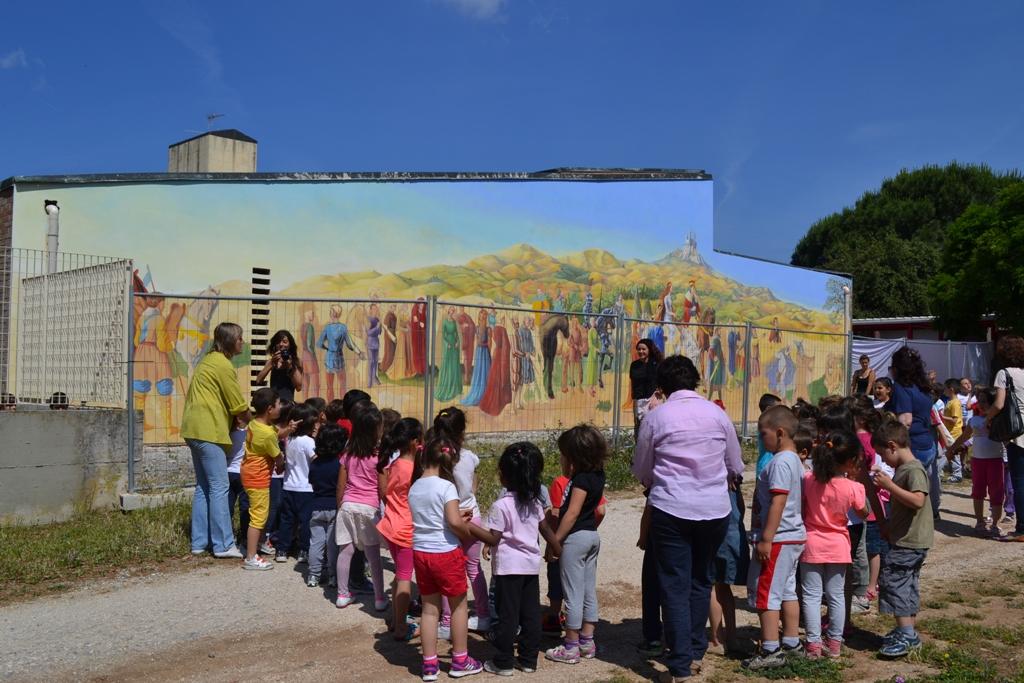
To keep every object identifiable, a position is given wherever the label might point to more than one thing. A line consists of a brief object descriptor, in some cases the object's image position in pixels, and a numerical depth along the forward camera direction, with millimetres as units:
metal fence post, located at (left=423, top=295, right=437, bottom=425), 10409
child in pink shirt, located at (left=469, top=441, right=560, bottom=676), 4926
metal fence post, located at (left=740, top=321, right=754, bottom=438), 14156
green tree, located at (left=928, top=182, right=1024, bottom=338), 27391
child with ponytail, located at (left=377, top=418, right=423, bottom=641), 5453
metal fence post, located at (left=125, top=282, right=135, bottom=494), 8672
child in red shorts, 4793
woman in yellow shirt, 7160
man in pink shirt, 4664
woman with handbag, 8195
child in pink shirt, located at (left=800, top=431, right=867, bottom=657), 5062
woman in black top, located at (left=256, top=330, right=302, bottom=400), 8297
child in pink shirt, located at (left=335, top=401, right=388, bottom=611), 6070
